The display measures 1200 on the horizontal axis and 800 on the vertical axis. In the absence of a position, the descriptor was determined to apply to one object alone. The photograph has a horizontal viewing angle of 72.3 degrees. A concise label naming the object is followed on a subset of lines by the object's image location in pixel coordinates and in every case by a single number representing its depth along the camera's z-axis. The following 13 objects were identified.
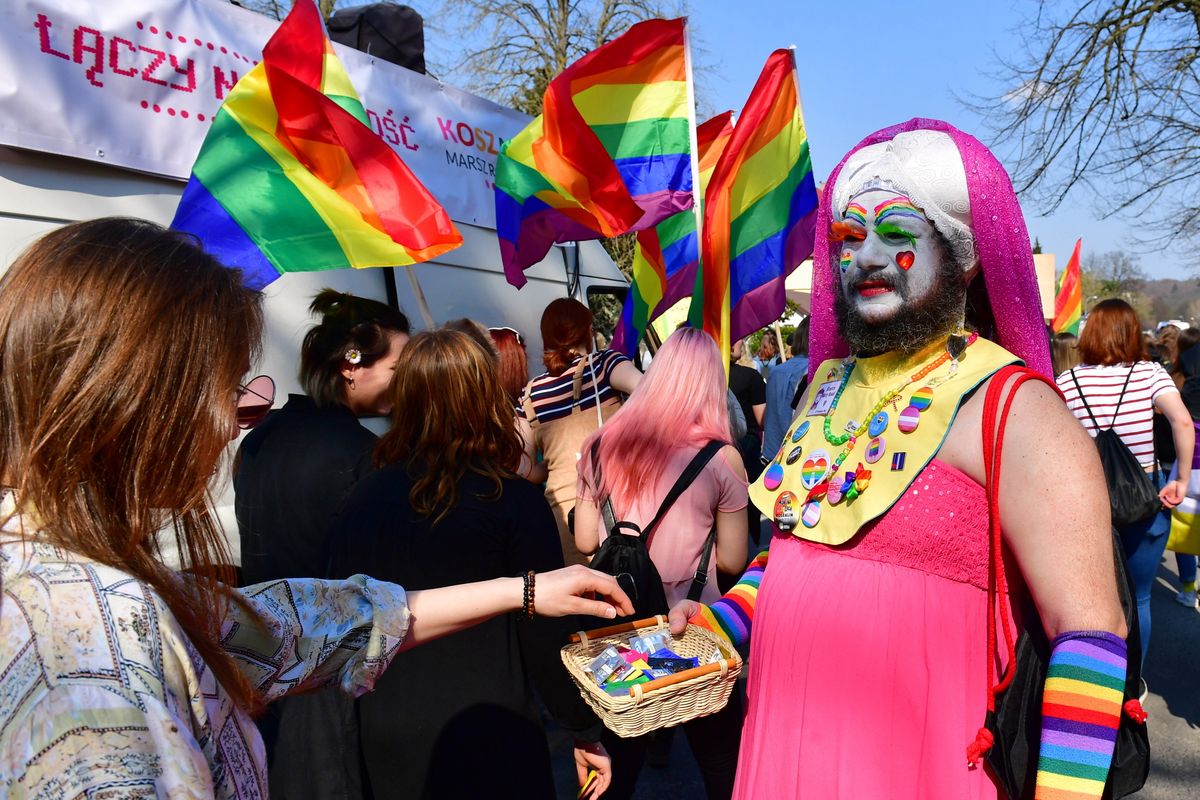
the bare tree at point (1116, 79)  9.71
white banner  3.02
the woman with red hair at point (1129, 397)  4.05
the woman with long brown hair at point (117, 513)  0.79
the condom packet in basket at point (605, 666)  1.87
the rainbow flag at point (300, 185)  3.47
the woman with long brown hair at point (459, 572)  2.15
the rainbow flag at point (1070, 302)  10.62
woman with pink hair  2.94
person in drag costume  1.37
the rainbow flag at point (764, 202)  4.23
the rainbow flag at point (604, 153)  4.30
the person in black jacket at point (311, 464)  2.43
